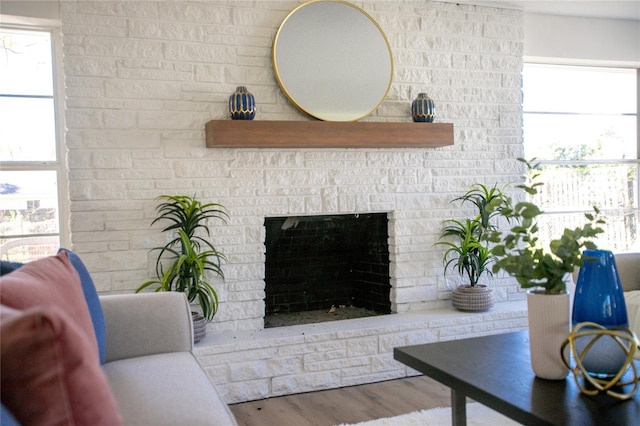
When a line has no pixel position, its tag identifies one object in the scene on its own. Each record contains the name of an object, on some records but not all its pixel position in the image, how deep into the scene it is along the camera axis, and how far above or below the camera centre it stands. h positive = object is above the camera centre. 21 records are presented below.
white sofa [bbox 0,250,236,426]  0.92 -0.34
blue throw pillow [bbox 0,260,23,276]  1.66 -0.18
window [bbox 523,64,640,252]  4.61 +0.36
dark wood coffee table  1.52 -0.55
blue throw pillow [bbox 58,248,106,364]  1.94 -0.33
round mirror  3.54 +0.81
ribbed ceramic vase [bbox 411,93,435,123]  3.74 +0.52
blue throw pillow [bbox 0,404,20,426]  0.97 -0.35
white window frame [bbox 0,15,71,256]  3.31 +0.28
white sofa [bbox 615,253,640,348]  2.89 -0.38
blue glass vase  1.67 -0.33
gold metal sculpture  1.62 -0.44
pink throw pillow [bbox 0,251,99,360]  1.26 -0.20
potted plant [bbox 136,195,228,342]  3.13 -0.30
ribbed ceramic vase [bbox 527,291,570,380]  1.77 -0.41
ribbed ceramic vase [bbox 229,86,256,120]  3.31 +0.50
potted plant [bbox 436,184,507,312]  3.82 -0.36
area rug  2.74 -1.03
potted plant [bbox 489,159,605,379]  1.76 -0.27
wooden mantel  3.25 +0.35
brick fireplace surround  3.22 +0.19
